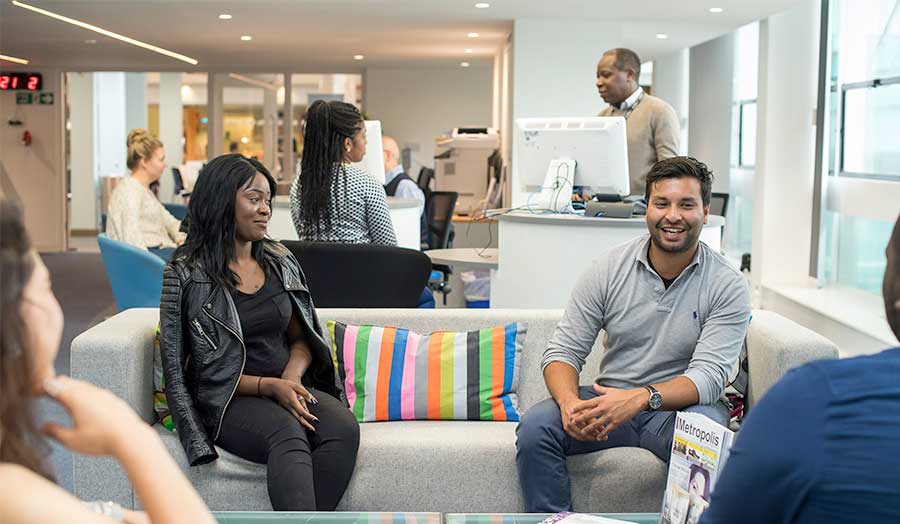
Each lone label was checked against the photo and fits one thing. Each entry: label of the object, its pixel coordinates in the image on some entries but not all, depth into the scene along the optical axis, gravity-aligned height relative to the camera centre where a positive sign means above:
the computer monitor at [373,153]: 6.59 +0.12
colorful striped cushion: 3.46 -0.62
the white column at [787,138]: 9.09 +0.32
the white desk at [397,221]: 5.95 -0.26
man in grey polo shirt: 2.96 -0.46
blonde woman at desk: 6.58 -0.24
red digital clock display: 13.77 +1.08
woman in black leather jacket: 3.00 -0.51
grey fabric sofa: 3.05 -0.82
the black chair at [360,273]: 3.95 -0.36
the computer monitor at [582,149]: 4.89 +0.12
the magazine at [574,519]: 2.47 -0.77
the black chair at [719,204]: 9.16 -0.23
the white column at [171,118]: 18.38 +0.86
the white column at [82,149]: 15.66 +0.28
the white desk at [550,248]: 4.46 -0.30
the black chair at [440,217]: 8.10 -0.32
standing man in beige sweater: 5.28 +0.30
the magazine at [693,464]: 2.39 -0.64
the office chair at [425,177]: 10.17 -0.04
